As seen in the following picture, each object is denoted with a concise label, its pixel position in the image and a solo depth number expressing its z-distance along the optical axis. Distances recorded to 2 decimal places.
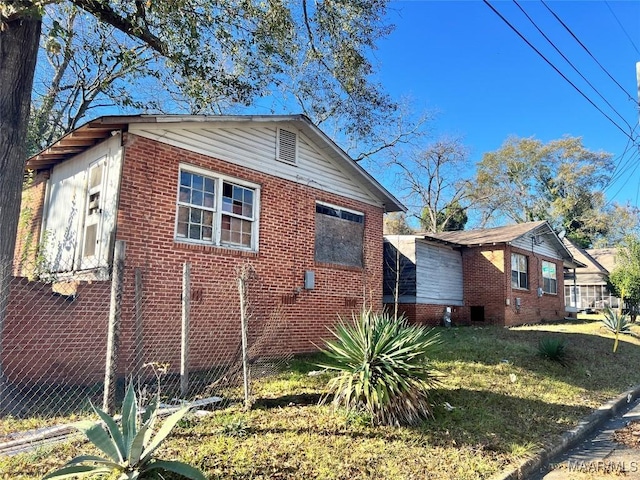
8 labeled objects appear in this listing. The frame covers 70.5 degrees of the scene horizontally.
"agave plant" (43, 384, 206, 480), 3.36
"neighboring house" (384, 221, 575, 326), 17.20
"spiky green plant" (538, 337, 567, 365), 10.30
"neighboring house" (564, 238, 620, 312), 34.56
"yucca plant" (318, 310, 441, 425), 5.52
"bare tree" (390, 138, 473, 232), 38.66
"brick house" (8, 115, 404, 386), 7.55
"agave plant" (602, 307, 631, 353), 16.73
